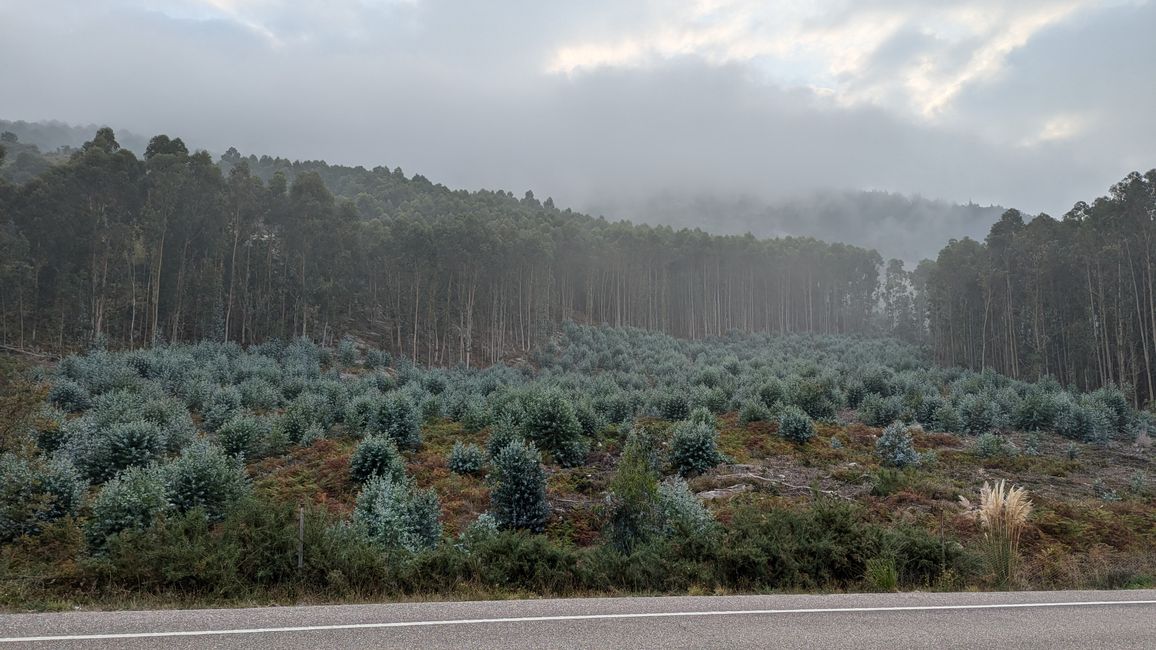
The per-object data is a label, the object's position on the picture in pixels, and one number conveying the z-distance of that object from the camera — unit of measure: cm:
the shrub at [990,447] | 2508
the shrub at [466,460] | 2084
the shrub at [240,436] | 2175
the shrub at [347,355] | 4995
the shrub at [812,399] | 3247
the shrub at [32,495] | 1220
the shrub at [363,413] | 2555
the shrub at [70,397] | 2678
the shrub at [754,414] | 2972
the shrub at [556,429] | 2252
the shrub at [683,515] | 1189
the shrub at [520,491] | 1541
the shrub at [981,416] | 3120
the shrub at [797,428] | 2634
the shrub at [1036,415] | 3200
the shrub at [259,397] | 3041
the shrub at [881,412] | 3253
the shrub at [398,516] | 1232
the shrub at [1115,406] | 3274
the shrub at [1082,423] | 2955
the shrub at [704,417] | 2627
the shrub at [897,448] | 2300
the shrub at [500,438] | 2180
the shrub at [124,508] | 1119
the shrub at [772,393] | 3410
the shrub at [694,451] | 2146
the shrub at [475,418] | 2830
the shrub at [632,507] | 1245
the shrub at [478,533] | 1158
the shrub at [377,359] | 5144
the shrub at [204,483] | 1358
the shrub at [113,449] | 1748
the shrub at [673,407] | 3148
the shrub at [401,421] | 2433
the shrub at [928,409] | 3225
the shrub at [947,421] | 3102
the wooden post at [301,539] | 1030
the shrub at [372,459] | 1894
